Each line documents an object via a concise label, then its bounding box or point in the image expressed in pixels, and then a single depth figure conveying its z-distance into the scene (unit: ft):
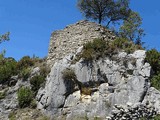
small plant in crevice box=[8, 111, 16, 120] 51.34
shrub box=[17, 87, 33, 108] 53.12
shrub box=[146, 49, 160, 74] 49.96
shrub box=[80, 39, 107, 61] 52.56
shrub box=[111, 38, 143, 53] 52.80
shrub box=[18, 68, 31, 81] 57.81
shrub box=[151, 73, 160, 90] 47.00
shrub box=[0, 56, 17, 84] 59.69
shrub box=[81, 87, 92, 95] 50.68
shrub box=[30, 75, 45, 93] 55.08
